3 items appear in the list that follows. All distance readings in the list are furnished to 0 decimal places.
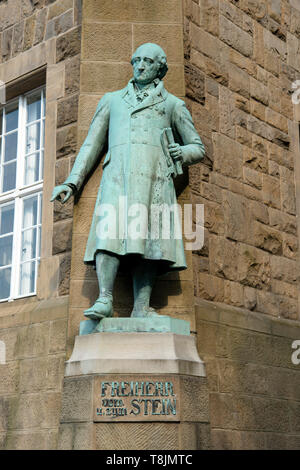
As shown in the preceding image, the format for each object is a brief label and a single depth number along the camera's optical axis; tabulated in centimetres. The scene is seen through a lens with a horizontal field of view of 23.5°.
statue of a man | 624
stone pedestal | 574
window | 851
